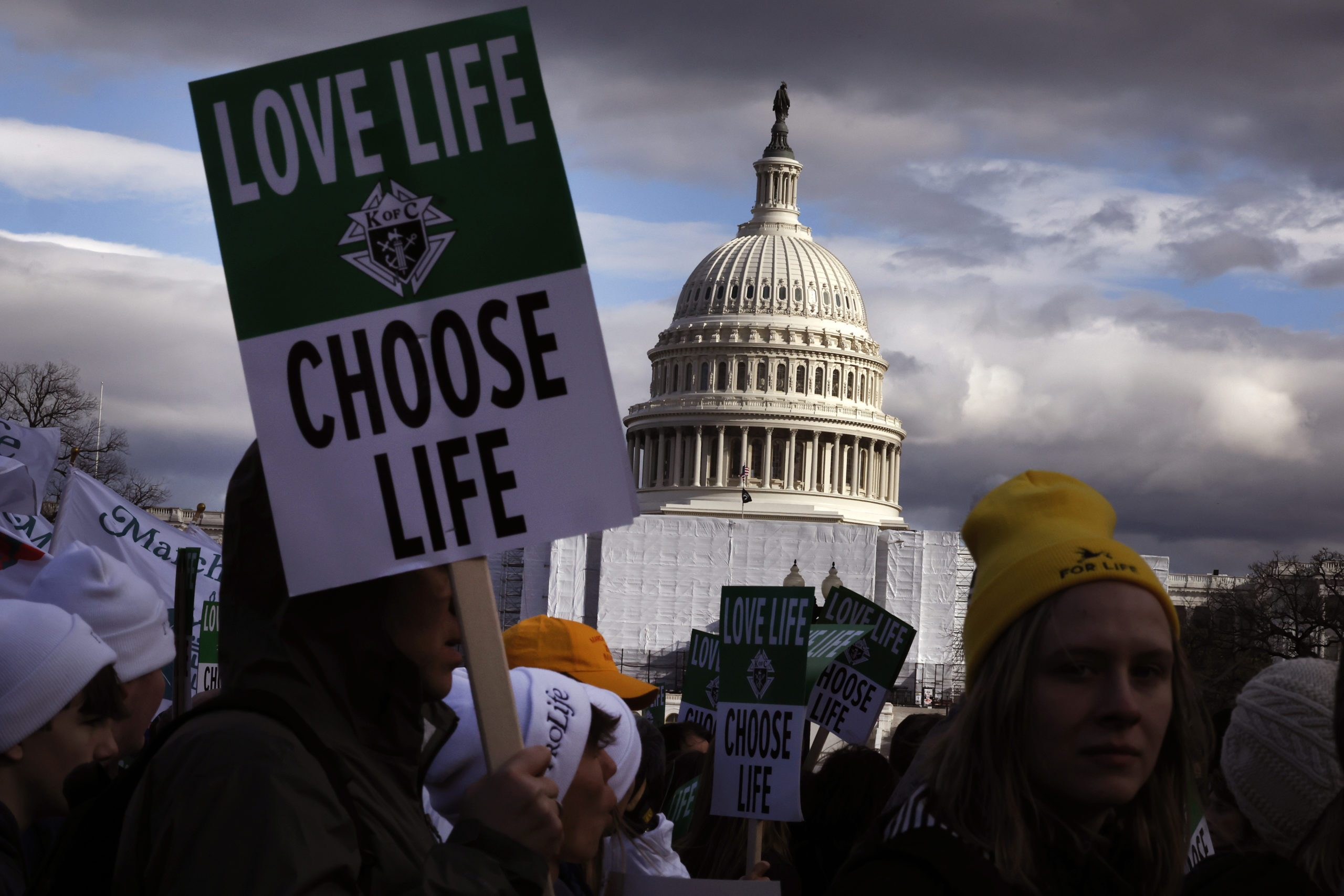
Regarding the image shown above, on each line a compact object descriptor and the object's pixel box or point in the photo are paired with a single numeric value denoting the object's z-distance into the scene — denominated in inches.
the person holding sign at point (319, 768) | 83.1
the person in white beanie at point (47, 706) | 138.3
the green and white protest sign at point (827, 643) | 289.0
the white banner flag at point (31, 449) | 422.0
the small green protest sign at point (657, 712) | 402.6
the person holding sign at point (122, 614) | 173.8
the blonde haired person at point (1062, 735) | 103.6
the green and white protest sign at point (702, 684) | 341.7
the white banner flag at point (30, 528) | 380.2
